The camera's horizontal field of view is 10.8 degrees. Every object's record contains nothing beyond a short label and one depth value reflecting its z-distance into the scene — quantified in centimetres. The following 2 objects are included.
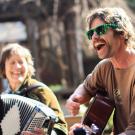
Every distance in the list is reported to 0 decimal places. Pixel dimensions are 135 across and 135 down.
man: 420
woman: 552
